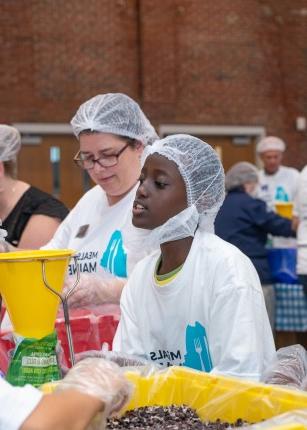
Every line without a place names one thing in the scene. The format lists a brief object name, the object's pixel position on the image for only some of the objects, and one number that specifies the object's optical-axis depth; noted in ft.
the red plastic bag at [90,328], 8.69
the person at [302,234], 16.55
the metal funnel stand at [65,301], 6.33
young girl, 6.91
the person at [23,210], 11.69
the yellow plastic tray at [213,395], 5.63
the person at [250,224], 18.45
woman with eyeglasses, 9.32
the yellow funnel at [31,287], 6.33
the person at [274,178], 24.57
